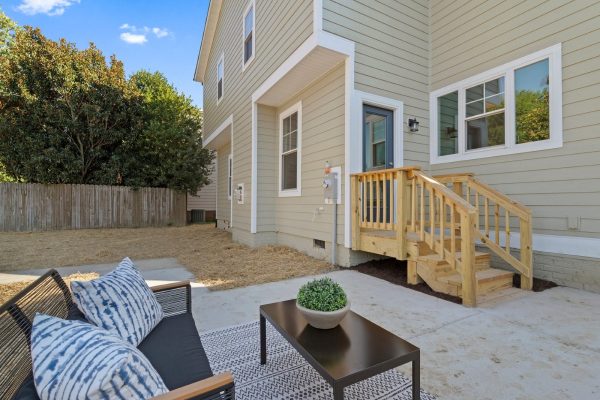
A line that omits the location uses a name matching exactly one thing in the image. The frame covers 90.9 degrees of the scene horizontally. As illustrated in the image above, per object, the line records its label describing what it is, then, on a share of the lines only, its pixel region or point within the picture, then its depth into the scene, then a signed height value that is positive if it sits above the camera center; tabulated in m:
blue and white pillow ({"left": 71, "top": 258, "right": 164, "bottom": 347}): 1.45 -0.56
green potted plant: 1.65 -0.60
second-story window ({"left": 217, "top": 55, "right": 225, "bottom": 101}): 9.95 +4.27
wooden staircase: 3.10 -0.47
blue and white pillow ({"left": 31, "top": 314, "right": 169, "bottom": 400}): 0.88 -0.52
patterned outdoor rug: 1.74 -1.14
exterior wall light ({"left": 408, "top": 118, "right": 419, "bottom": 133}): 5.31 +1.39
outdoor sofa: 1.05 -0.66
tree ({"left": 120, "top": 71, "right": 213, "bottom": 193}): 11.79 +2.00
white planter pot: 1.64 -0.66
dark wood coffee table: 1.31 -0.75
